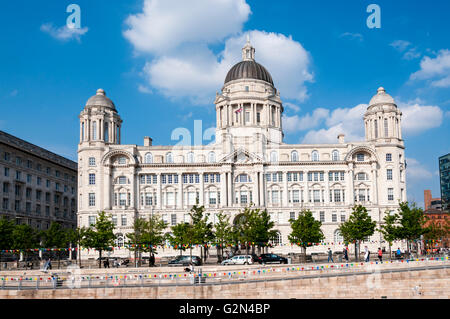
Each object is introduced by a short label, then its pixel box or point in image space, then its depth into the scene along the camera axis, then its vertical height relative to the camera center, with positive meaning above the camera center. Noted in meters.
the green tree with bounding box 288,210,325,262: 69.06 -1.71
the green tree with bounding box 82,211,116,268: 66.88 -1.97
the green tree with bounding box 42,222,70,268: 78.57 -2.21
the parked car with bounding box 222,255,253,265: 57.47 -4.46
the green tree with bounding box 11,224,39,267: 72.38 -2.01
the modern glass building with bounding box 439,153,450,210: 159.00 +12.96
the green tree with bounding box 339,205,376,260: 70.56 -1.18
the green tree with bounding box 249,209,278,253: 70.50 -1.37
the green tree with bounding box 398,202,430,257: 70.44 -1.04
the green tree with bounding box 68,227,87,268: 74.64 -1.87
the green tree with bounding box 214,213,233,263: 69.12 -2.01
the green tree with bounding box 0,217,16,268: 71.86 -1.62
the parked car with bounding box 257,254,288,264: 59.69 -4.58
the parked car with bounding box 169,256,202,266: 58.77 -4.58
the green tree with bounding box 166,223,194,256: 68.12 -1.97
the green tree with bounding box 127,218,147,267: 68.69 -2.15
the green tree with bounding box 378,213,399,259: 70.94 -1.69
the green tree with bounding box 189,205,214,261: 67.62 -1.33
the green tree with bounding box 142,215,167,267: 68.50 -2.27
